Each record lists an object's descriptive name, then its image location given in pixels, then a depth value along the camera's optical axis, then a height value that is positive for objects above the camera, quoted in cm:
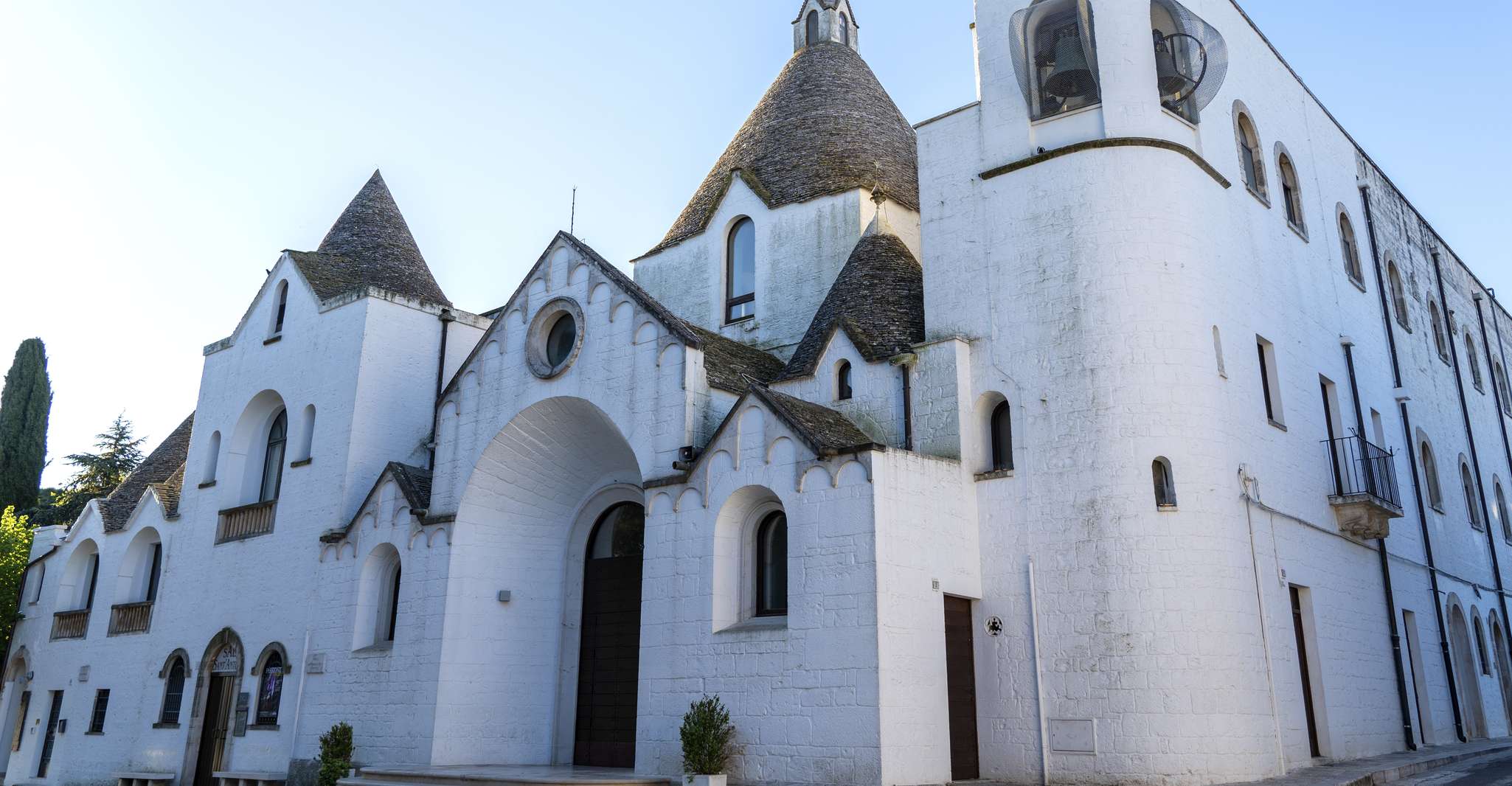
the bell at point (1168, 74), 1686 +968
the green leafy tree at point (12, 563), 2781 +437
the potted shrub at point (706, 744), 1368 +5
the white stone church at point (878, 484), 1426 +399
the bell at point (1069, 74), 1694 +978
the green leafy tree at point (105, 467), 4894 +1179
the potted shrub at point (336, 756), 1722 -15
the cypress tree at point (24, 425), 3950 +1095
